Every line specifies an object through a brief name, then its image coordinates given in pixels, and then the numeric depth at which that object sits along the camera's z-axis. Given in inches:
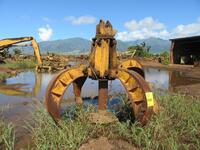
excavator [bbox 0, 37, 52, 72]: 395.9
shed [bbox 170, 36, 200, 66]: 598.7
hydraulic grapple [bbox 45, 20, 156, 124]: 101.8
